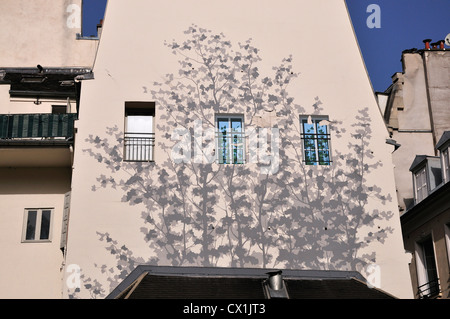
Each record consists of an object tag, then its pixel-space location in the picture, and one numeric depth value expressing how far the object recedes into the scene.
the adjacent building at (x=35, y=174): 19.34
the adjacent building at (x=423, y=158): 20.55
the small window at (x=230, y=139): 18.00
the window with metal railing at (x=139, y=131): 17.91
